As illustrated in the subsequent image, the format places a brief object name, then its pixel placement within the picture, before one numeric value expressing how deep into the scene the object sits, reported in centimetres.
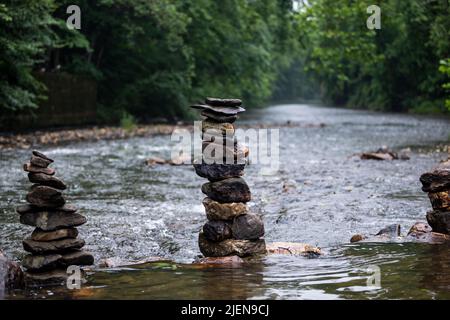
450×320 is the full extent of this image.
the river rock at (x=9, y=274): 631
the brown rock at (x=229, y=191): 825
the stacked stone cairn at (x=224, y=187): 807
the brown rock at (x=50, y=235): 714
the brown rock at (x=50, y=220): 719
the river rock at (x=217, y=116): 830
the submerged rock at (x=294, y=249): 809
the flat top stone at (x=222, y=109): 821
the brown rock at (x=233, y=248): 794
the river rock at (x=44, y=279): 663
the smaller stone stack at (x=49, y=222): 701
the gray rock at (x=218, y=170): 830
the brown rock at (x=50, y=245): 700
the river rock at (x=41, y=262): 684
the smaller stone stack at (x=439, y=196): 886
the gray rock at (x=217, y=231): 809
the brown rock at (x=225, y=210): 818
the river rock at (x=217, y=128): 834
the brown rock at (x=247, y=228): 805
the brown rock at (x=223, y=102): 829
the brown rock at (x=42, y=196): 723
